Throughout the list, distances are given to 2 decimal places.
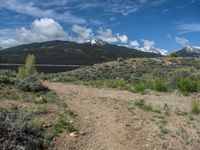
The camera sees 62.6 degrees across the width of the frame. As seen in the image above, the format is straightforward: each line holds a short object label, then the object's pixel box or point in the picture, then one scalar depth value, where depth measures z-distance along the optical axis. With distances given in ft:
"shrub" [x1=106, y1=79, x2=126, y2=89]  34.11
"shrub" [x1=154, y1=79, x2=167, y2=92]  32.09
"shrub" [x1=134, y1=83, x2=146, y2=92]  31.41
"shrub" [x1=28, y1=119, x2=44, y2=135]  15.76
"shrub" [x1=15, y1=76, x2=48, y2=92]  25.16
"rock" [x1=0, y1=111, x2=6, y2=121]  15.26
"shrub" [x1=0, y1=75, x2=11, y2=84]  25.85
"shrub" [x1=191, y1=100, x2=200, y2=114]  22.83
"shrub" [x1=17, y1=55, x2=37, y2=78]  48.77
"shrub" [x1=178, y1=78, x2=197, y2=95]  31.65
